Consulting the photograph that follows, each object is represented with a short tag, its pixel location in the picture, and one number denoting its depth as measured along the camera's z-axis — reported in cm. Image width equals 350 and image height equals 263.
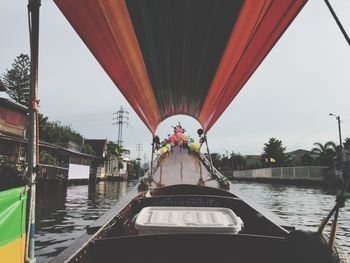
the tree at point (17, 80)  5369
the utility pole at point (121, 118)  8644
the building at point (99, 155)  5929
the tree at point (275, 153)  7025
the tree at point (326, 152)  4937
